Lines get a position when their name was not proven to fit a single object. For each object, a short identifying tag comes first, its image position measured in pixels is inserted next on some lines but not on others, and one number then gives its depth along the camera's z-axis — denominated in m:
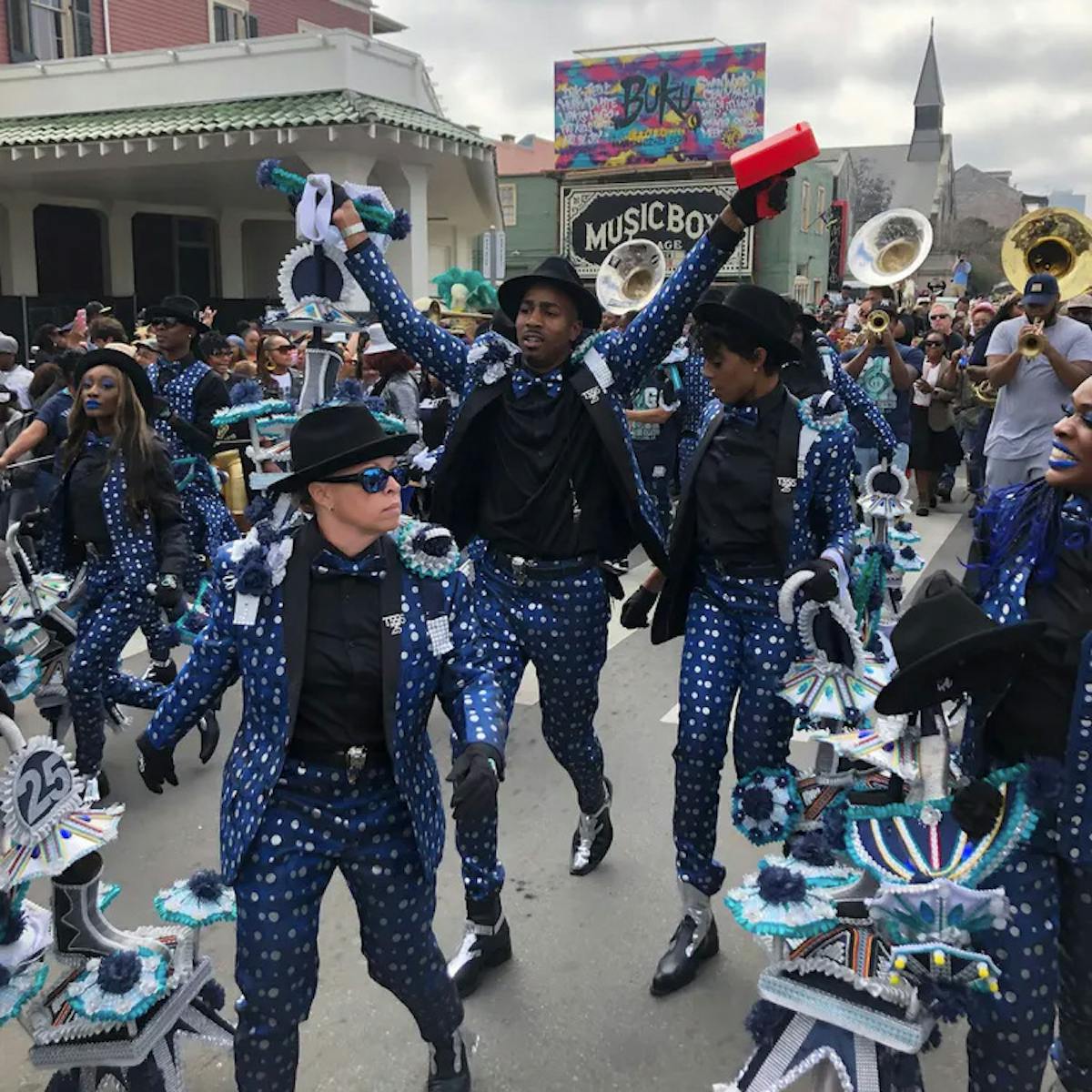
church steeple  83.44
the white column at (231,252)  20.31
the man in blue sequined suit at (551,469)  3.70
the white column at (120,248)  19.12
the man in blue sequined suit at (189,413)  6.65
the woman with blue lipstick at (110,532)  4.83
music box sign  34.84
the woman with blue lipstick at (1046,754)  2.42
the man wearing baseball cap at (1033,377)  6.34
